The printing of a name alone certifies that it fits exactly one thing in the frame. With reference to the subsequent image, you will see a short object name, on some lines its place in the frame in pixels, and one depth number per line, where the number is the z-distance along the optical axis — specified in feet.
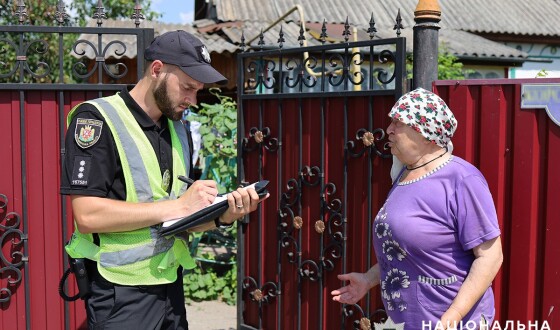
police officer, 8.05
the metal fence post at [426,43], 10.74
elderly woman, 8.04
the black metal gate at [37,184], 12.76
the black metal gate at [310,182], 11.90
